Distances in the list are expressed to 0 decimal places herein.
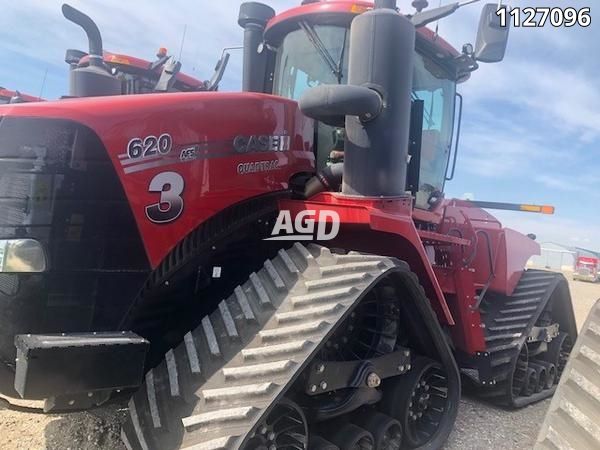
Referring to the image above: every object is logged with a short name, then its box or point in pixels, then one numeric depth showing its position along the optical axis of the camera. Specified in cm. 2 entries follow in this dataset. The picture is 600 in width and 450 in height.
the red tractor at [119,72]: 375
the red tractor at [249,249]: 216
